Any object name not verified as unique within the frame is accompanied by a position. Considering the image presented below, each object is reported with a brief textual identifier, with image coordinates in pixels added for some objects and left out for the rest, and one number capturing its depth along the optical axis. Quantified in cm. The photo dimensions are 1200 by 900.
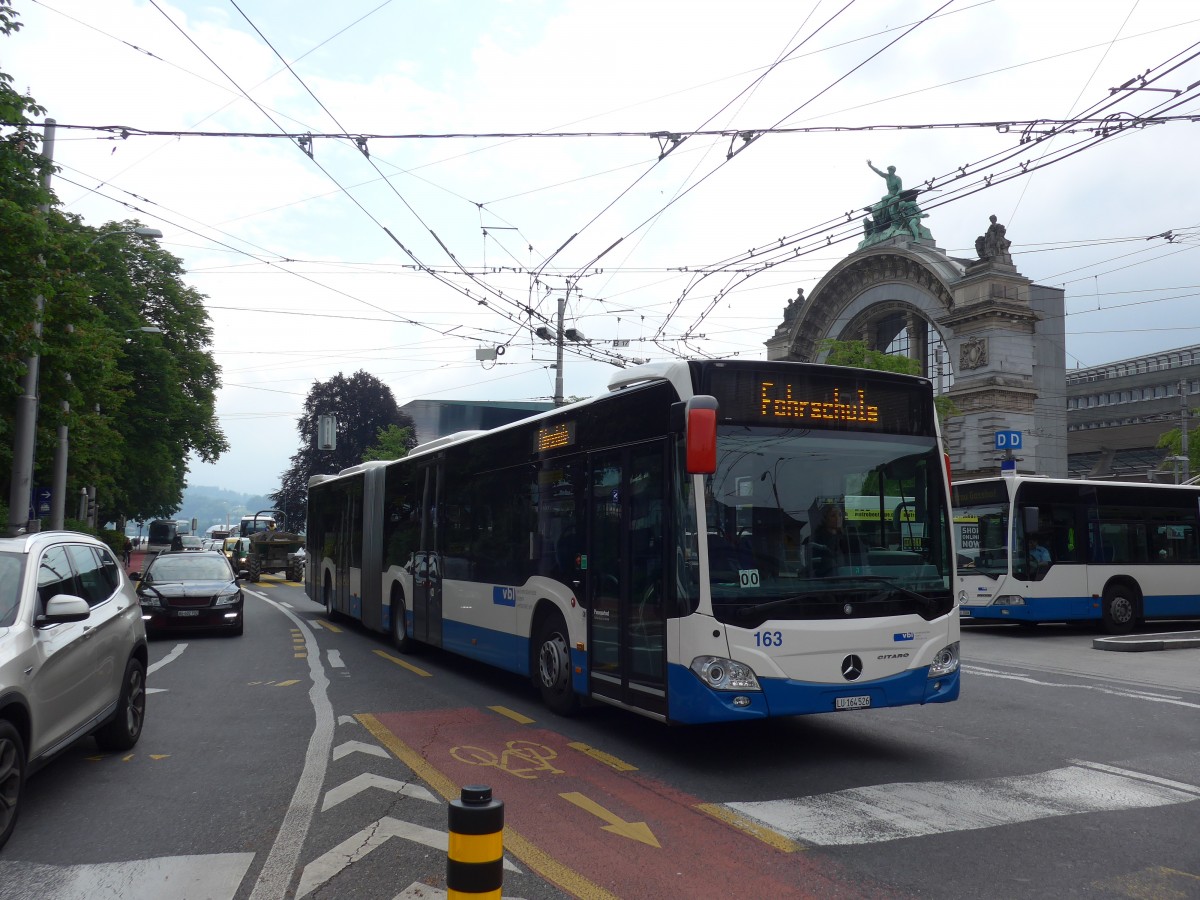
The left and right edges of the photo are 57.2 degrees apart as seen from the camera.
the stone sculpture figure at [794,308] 5953
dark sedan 1777
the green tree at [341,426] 6525
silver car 573
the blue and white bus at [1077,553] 1916
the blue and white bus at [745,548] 752
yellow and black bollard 351
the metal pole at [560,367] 2208
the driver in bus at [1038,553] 1911
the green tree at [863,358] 3838
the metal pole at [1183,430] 4548
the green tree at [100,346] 1397
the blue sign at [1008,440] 2445
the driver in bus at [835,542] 781
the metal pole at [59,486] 2480
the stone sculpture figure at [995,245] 4922
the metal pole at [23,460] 1998
